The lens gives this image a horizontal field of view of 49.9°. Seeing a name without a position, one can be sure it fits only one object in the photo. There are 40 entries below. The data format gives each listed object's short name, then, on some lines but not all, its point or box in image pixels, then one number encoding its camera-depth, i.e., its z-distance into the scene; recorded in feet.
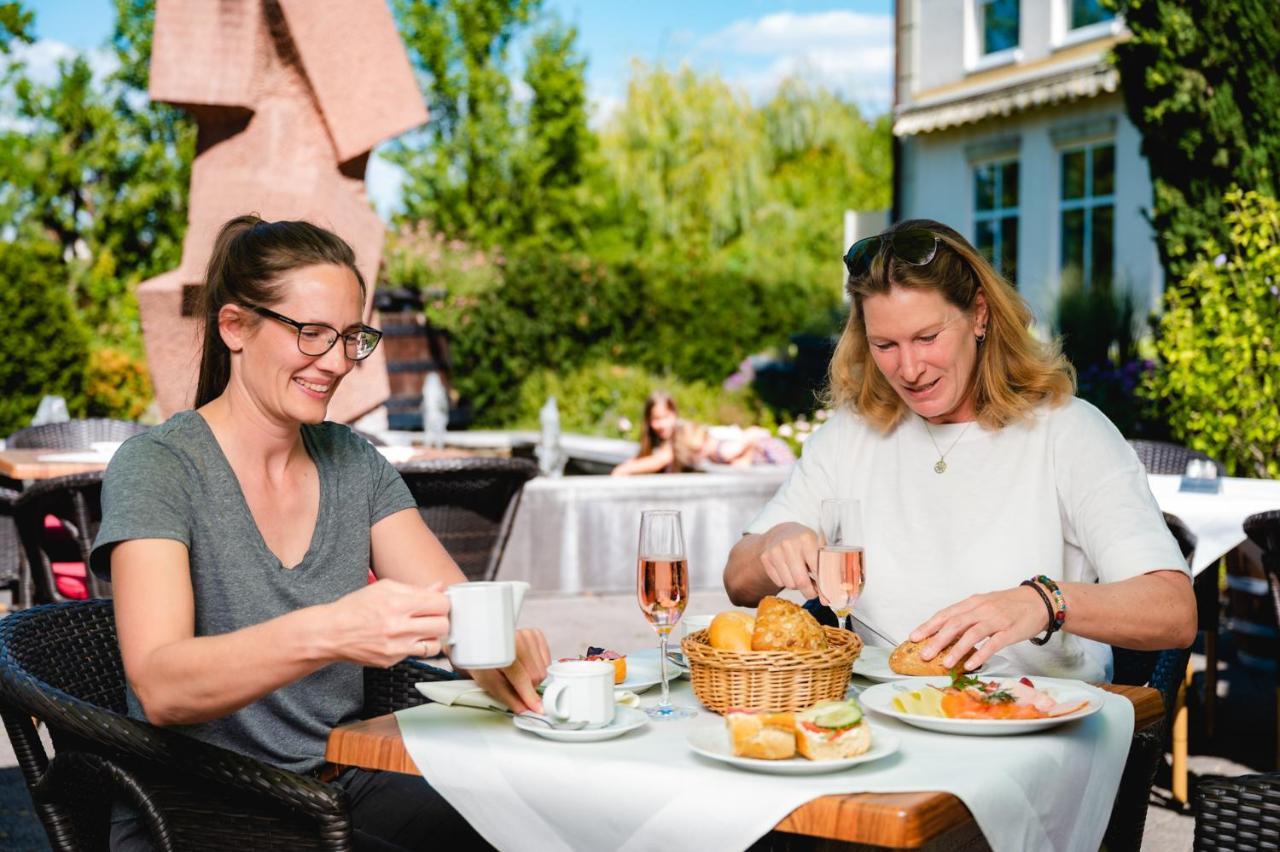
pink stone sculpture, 22.30
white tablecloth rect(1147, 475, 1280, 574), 15.37
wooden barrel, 45.95
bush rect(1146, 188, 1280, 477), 23.88
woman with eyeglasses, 6.55
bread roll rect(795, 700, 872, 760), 5.81
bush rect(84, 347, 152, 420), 52.80
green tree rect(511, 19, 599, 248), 89.61
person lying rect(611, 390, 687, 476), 27.12
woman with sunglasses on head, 8.68
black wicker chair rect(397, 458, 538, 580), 15.05
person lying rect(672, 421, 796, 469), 27.04
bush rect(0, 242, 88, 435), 45.91
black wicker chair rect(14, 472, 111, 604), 14.40
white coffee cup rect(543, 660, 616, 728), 6.42
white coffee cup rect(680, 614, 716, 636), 8.07
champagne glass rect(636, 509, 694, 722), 7.00
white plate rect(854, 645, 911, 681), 7.55
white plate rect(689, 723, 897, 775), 5.74
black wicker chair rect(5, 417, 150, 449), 22.13
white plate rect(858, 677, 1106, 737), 6.33
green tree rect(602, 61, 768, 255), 96.53
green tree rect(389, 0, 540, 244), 89.25
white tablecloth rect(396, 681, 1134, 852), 5.64
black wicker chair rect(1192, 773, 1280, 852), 6.30
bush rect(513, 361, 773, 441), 47.85
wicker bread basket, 6.74
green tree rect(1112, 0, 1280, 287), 28.66
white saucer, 6.33
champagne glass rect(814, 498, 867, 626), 7.32
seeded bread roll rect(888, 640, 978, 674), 7.37
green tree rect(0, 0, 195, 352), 82.84
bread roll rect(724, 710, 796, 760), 5.82
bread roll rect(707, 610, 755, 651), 6.95
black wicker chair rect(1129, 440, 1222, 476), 19.52
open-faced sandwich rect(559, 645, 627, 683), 7.53
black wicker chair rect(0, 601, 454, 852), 6.23
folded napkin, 7.08
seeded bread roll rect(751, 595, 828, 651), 6.87
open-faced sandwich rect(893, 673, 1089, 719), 6.48
